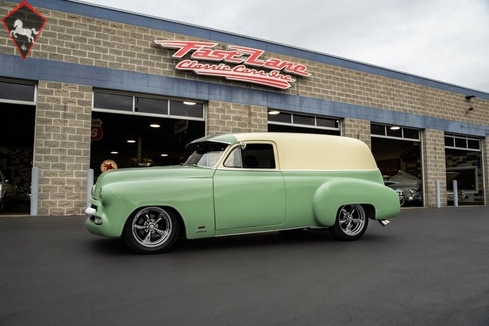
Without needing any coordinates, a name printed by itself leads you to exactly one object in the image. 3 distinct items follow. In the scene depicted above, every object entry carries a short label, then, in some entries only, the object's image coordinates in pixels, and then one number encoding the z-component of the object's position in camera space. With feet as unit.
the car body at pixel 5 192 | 40.10
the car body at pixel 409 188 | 57.21
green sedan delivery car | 16.43
